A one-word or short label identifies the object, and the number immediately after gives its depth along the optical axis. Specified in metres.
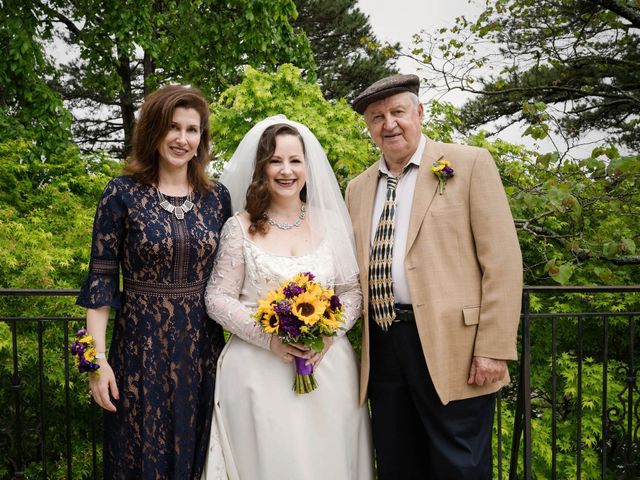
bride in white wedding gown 2.52
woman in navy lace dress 2.48
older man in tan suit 2.45
